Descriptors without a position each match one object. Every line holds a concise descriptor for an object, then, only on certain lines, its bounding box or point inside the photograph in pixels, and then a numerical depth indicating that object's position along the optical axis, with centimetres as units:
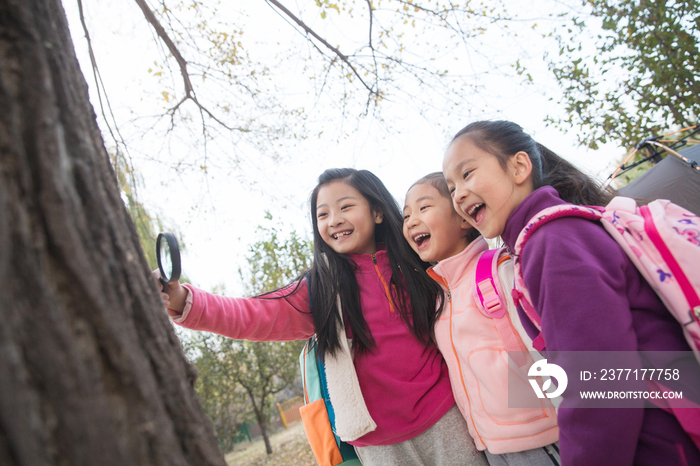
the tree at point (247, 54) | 325
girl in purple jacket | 93
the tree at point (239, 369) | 836
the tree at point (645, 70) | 327
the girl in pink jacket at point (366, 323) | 167
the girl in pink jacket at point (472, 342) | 139
